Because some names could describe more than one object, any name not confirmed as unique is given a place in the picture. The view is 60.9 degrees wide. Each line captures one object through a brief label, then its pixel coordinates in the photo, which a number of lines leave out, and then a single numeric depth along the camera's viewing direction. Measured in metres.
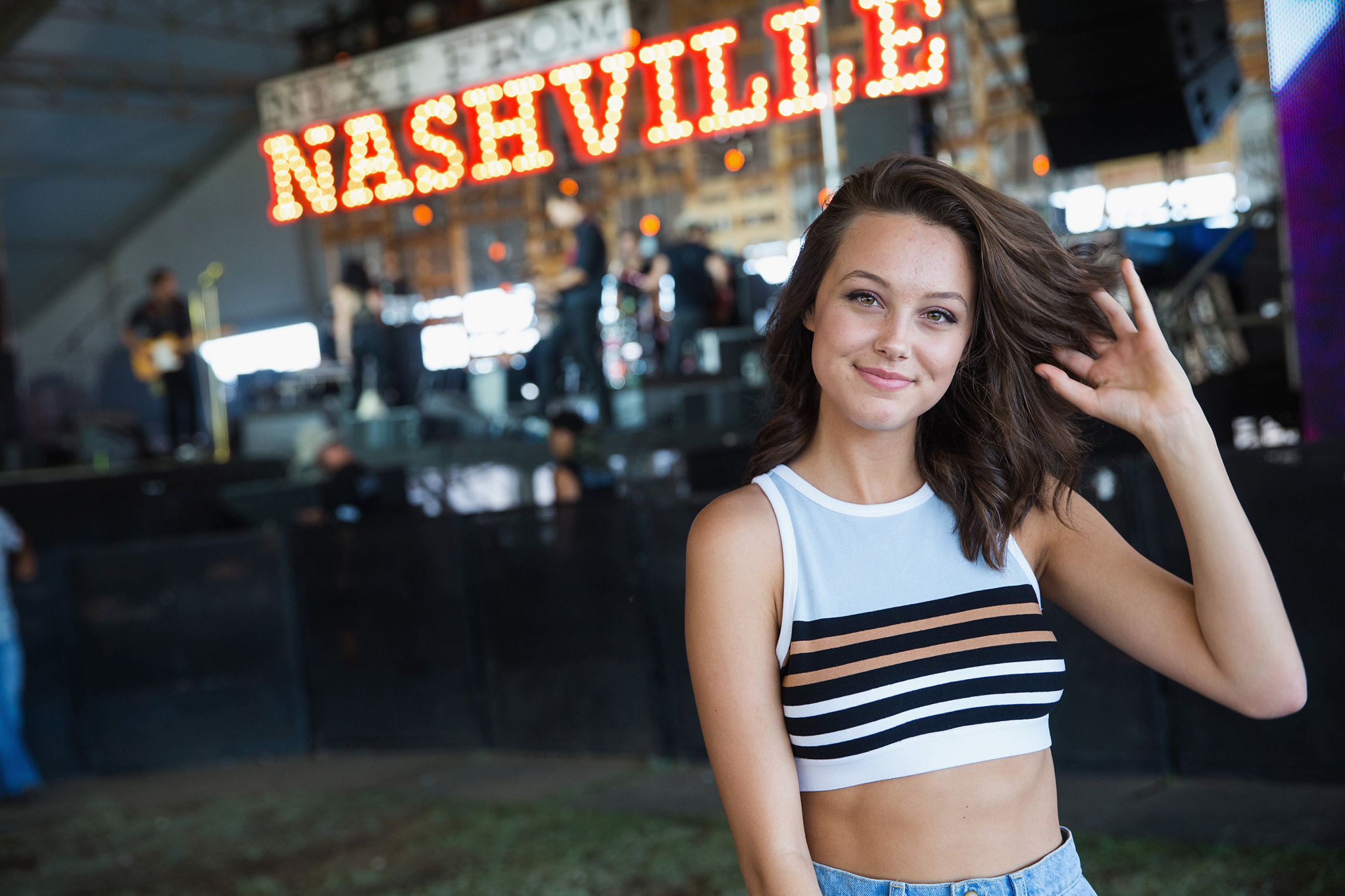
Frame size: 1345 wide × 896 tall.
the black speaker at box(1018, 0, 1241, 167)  5.88
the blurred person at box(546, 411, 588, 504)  6.77
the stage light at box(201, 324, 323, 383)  21.19
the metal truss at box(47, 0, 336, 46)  17.83
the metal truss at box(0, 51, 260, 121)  18.19
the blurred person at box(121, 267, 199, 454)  11.44
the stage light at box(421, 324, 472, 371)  14.33
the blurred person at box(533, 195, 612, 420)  8.77
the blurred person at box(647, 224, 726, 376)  10.80
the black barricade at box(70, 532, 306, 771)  6.47
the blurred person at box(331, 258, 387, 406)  12.39
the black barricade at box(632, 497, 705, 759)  5.36
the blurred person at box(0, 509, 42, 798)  5.79
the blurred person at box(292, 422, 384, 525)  7.45
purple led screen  4.21
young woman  1.36
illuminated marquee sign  6.22
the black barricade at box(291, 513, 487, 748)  6.06
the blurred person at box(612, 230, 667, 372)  12.68
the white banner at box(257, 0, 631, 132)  6.66
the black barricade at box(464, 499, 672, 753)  5.56
